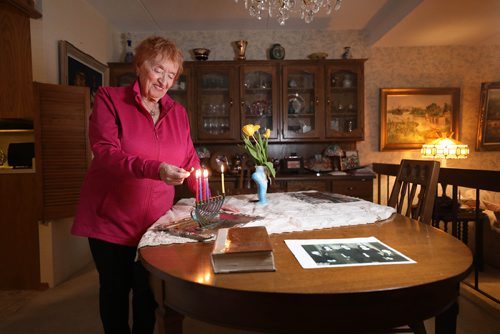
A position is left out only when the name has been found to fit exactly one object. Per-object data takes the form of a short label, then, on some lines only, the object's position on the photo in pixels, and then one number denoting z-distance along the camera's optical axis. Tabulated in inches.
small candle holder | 44.3
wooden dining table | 26.7
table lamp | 147.6
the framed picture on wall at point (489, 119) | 166.2
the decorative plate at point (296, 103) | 155.3
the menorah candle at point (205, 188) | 45.4
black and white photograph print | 32.5
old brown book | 30.5
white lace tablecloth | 44.7
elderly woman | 49.8
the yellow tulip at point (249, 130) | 61.2
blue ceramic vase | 64.5
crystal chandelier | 87.8
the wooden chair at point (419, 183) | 56.6
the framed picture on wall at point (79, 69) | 116.0
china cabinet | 151.6
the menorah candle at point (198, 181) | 43.9
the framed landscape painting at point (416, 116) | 166.7
